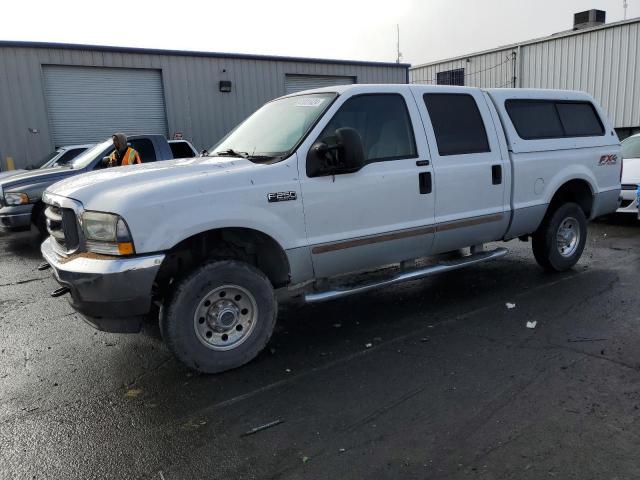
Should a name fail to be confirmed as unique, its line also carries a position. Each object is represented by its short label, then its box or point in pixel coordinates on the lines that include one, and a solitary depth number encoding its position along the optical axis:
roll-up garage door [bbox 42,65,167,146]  15.12
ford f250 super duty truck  3.54
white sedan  8.90
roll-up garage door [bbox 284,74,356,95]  18.78
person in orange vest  7.97
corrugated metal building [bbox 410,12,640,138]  16.75
